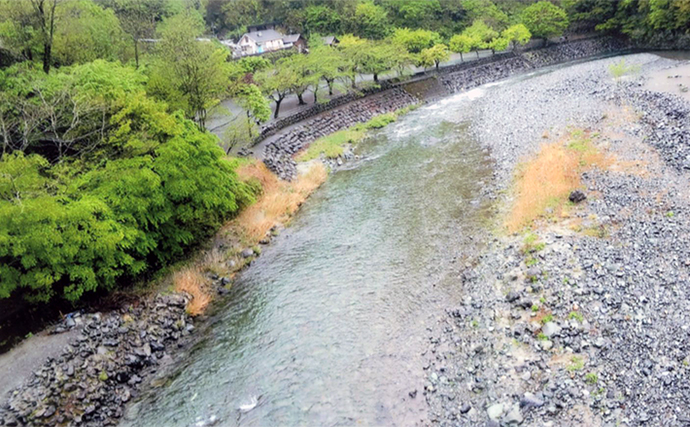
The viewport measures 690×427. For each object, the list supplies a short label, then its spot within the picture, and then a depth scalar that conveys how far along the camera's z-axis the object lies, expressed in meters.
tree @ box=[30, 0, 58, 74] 27.05
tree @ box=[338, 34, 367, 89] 50.84
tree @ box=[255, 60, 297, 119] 42.03
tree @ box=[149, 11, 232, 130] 28.38
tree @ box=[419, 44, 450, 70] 58.25
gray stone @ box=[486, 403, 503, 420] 12.71
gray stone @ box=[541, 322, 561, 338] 14.64
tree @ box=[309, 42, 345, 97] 46.00
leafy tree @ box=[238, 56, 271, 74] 54.50
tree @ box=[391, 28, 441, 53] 61.71
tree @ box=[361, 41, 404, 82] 51.66
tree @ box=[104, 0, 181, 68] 46.03
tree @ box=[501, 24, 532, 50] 67.81
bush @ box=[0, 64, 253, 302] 16.50
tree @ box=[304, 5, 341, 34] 74.44
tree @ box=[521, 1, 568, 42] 71.62
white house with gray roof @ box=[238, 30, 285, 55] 77.94
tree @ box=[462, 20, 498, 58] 65.88
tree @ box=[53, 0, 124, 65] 31.17
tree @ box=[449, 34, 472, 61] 64.12
